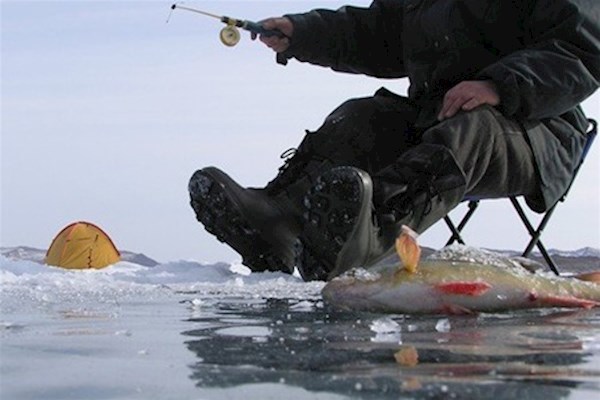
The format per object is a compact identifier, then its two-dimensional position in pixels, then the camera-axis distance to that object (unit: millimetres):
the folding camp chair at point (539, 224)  4107
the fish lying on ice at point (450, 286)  2176
